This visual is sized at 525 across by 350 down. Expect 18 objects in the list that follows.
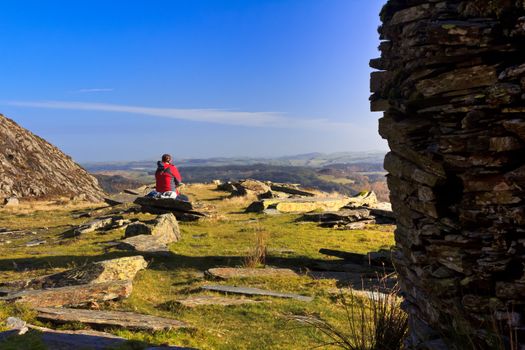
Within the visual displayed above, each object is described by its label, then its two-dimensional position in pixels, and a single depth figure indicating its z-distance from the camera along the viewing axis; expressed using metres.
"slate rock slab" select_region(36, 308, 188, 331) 8.51
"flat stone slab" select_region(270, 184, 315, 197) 41.94
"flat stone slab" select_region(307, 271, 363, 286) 13.57
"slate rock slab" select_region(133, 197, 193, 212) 25.02
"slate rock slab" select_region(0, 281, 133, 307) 9.70
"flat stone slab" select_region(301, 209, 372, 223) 25.17
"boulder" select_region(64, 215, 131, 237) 21.03
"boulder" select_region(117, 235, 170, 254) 16.73
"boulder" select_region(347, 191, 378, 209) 31.79
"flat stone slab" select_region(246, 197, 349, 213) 30.45
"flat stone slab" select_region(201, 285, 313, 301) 11.74
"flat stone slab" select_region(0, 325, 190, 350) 7.06
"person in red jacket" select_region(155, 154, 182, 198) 22.91
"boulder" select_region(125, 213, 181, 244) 18.52
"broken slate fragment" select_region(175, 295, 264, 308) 10.83
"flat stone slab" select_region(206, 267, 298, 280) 13.58
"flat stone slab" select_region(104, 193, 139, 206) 32.68
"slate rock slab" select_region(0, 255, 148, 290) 11.27
